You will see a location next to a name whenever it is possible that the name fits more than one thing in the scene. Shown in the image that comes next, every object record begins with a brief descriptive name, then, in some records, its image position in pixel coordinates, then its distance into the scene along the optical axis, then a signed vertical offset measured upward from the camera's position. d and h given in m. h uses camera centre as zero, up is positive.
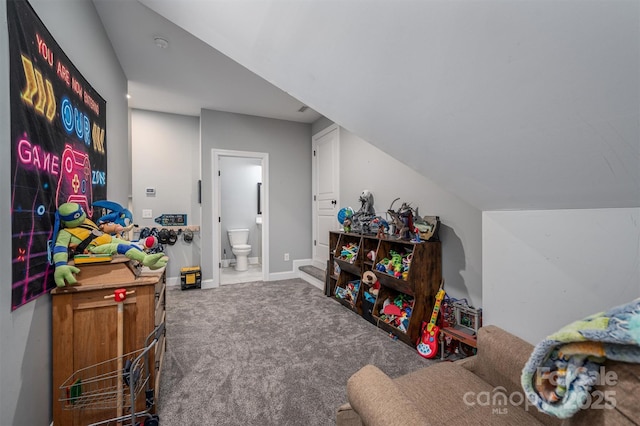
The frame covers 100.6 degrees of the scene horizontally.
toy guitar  2.14 -1.04
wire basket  1.34 -0.92
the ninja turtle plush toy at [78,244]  1.31 -0.18
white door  4.26 +0.37
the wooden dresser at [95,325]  1.34 -0.61
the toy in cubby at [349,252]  3.19 -0.52
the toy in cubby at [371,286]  2.82 -0.82
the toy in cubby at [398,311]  2.40 -0.94
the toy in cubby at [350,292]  3.15 -1.01
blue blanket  0.50 -0.31
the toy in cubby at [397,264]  2.42 -0.52
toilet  5.29 -0.73
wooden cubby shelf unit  2.32 -0.65
